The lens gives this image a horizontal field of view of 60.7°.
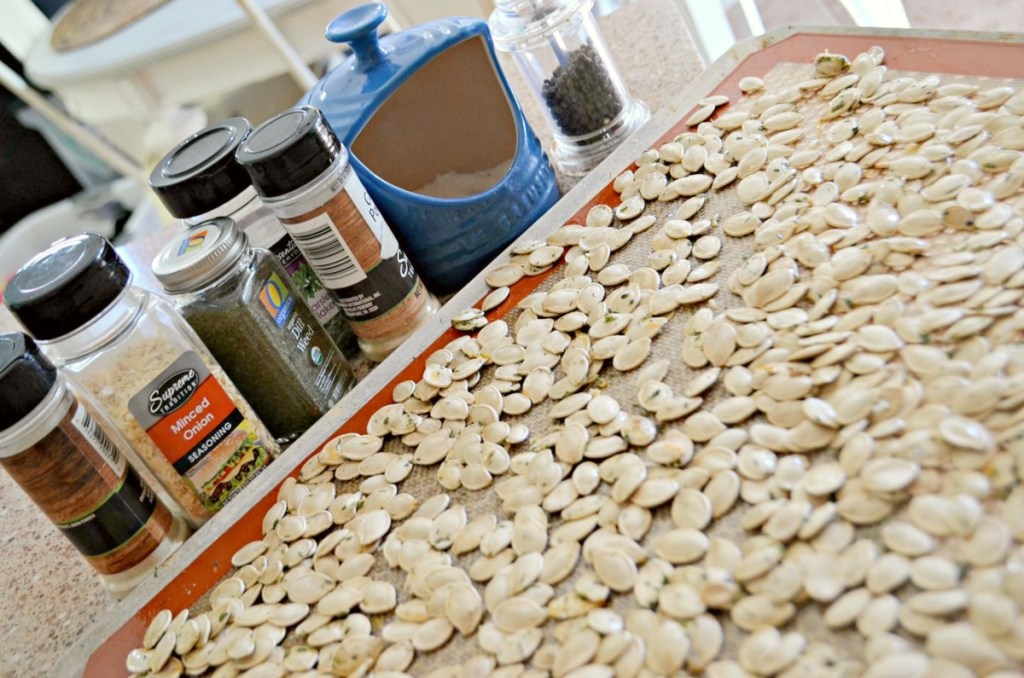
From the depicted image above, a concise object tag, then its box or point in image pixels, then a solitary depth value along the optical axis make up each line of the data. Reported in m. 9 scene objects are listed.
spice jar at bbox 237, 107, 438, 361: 0.79
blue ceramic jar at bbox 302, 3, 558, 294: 0.91
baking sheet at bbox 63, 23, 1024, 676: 0.77
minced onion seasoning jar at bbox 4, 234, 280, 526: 0.71
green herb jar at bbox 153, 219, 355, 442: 0.78
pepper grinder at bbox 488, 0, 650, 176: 1.00
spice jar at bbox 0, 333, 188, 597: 0.69
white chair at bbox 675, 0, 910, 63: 1.45
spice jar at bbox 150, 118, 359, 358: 0.84
